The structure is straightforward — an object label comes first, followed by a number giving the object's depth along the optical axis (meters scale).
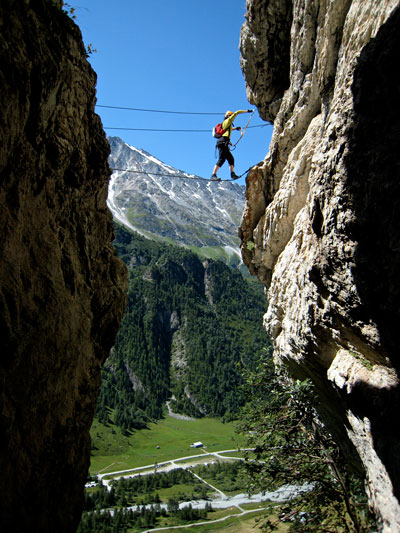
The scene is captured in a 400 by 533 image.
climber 20.05
